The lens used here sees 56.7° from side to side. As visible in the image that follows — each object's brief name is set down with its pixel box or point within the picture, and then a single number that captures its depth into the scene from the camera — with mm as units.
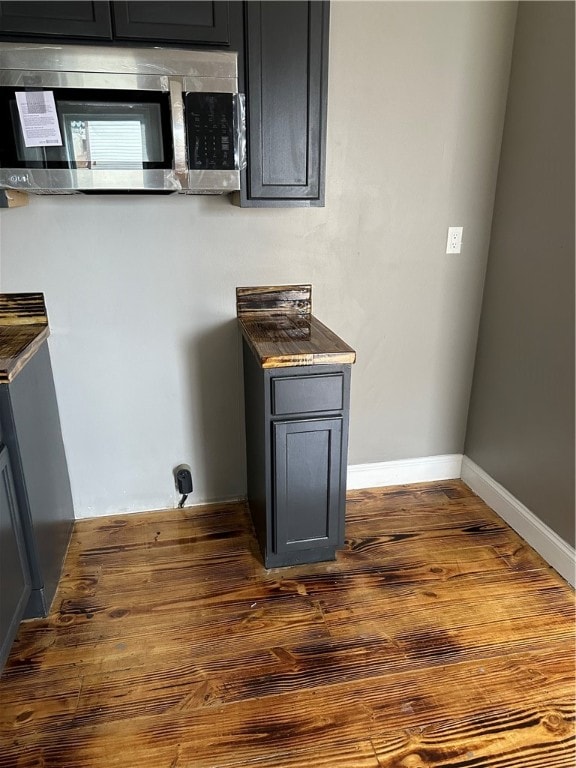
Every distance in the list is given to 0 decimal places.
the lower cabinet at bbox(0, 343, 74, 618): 1668
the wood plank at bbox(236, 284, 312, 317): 2275
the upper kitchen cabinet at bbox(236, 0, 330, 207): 1757
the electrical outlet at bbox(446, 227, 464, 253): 2387
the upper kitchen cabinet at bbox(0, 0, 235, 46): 1591
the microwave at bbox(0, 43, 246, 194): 1602
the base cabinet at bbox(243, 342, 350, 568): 1859
